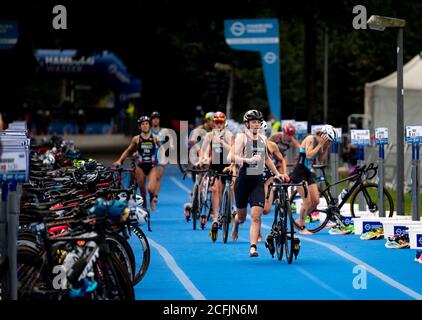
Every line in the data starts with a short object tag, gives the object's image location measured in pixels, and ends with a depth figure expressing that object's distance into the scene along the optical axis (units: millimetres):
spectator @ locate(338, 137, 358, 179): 37062
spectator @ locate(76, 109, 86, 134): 84938
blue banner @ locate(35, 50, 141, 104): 66500
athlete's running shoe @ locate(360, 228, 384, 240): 21234
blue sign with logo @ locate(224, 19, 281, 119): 39531
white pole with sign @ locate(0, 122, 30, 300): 11539
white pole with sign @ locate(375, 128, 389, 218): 22719
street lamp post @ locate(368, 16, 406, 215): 22656
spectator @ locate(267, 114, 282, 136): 35531
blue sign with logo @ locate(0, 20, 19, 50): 39250
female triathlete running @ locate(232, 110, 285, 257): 18203
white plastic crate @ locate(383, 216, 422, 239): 20516
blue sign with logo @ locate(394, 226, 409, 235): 20531
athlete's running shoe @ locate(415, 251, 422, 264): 17697
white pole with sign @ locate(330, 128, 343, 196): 25388
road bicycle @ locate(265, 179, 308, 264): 17484
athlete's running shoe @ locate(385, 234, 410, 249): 19719
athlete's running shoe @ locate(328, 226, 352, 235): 22375
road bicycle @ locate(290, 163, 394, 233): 22641
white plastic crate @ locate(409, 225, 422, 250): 18969
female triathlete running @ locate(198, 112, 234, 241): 22688
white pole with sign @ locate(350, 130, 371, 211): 23656
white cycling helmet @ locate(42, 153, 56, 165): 23422
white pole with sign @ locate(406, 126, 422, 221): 20641
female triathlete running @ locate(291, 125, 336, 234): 21953
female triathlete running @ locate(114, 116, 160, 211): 26109
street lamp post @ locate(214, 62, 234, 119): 47600
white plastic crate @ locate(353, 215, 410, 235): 21656
